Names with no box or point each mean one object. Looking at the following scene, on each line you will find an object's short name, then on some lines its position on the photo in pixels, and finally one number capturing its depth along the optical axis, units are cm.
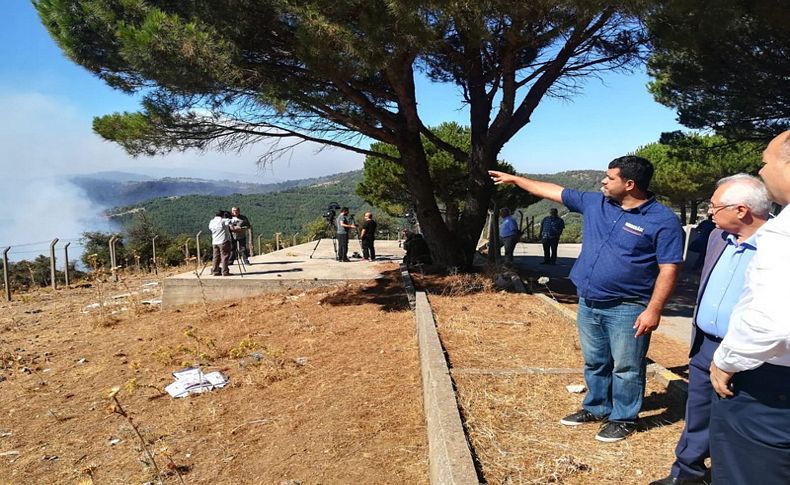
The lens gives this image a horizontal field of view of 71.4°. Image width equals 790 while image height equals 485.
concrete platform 1020
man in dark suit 238
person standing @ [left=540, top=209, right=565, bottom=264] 1416
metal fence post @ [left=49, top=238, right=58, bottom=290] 1475
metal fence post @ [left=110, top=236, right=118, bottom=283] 1601
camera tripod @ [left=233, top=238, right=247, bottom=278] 1146
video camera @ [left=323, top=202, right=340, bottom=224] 1358
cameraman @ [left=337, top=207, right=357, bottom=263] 1295
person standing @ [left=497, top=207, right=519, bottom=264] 1252
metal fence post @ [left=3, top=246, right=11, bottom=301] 1355
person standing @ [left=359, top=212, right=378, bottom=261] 1376
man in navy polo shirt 296
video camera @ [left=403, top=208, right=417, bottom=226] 1825
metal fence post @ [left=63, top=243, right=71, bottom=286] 1556
